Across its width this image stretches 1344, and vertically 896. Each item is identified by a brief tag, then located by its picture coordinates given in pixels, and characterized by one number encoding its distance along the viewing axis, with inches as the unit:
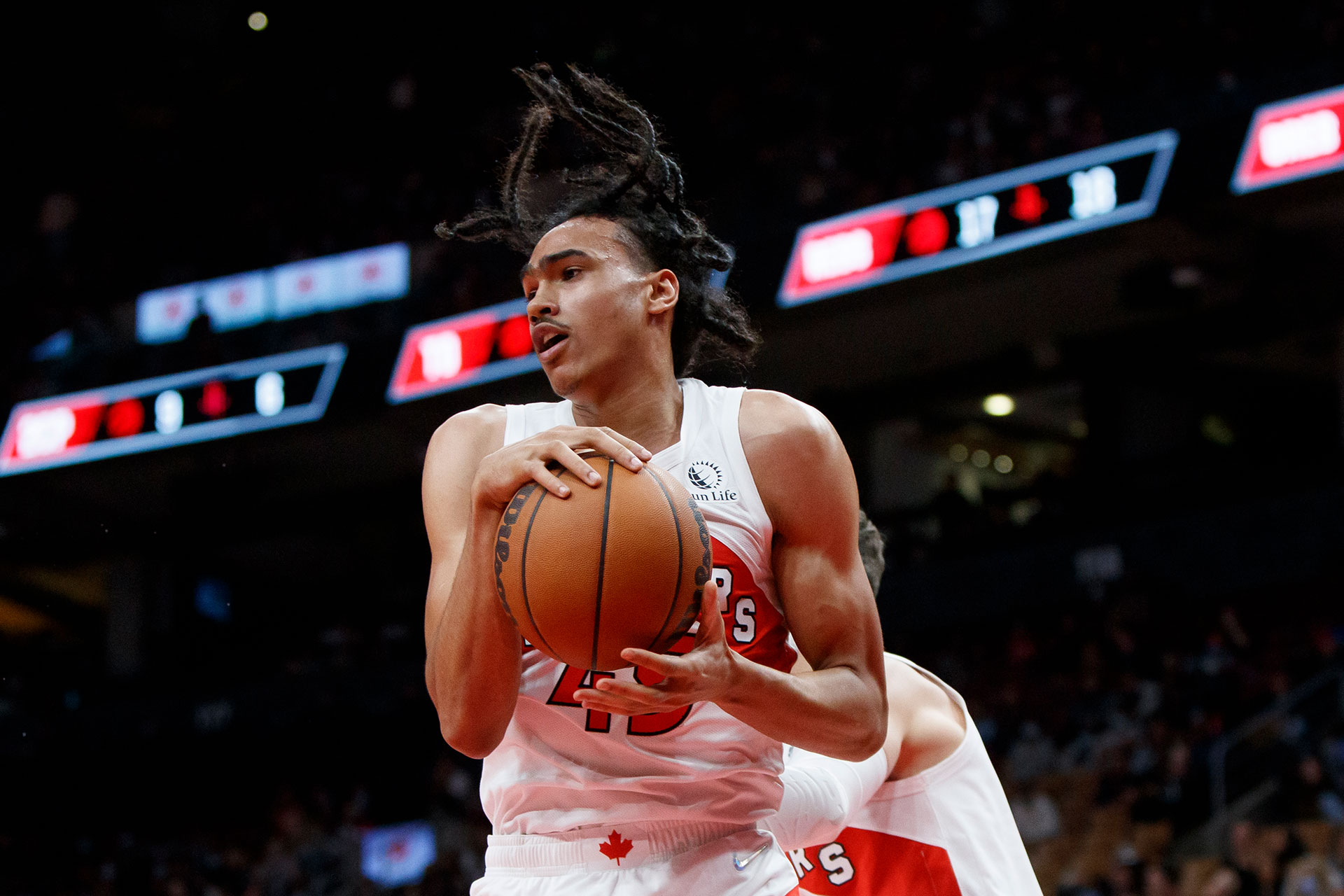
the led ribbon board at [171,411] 572.4
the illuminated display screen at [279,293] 630.5
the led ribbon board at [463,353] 516.7
